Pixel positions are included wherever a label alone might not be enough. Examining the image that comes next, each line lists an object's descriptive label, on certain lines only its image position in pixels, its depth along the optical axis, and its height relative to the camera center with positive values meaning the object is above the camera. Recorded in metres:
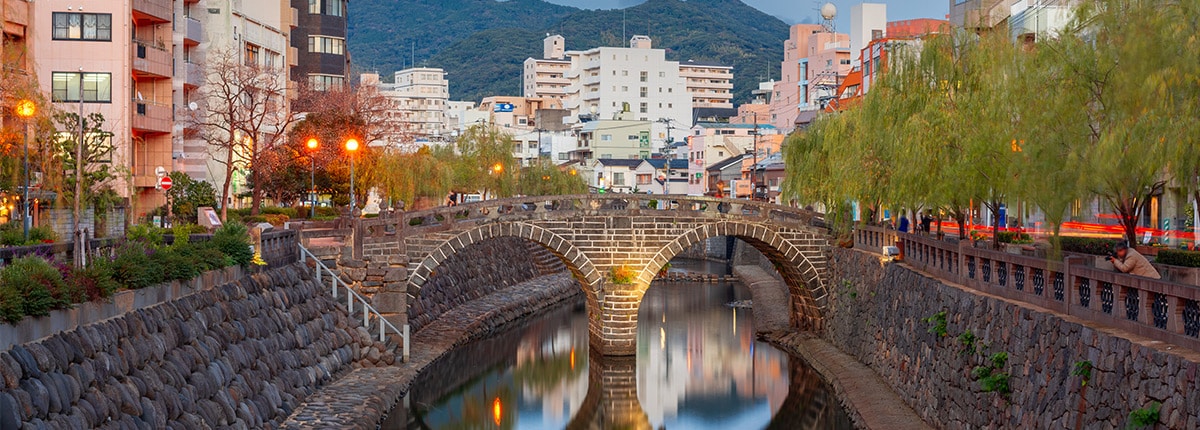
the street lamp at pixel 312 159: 42.62 +1.43
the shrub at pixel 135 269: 18.03 -0.95
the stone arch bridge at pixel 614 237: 34.59 -0.94
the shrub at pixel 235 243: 24.59 -0.79
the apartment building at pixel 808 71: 85.12 +9.80
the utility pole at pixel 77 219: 17.88 -0.32
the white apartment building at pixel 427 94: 149.00 +12.71
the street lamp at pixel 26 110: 27.03 +1.93
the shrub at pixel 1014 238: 30.42 -0.84
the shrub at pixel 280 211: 44.51 -0.31
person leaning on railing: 16.09 -0.75
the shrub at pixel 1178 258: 19.50 -0.85
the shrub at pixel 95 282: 16.15 -1.02
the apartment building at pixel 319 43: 70.69 +8.77
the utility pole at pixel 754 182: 75.19 +1.25
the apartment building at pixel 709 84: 146.50 +13.53
